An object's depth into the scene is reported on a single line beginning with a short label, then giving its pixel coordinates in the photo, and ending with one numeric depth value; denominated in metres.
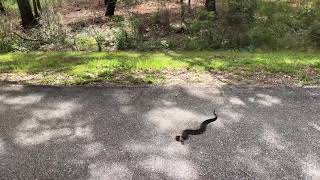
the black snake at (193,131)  3.17
